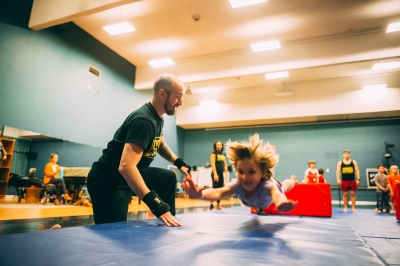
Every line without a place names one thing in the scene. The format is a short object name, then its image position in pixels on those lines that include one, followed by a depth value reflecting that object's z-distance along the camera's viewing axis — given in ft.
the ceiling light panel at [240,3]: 18.29
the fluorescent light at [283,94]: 33.29
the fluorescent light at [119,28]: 21.55
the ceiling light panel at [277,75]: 31.35
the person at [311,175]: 24.23
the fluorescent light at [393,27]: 20.06
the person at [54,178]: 20.40
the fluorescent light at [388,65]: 25.90
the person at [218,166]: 18.66
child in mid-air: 7.79
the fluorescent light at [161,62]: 26.45
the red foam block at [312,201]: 14.25
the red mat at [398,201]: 11.96
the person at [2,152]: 16.24
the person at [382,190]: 20.33
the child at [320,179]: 25.32
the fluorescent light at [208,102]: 38.29
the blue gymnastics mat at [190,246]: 3.36
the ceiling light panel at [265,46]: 22.35
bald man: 5.73
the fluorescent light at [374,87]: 29.55
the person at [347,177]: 20.68
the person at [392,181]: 19.21
